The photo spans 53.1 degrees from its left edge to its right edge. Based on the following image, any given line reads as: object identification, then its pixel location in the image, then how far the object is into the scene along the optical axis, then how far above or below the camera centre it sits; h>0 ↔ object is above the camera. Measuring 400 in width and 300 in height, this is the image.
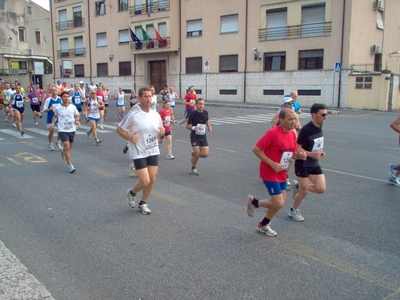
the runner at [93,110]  12.91 -0.69
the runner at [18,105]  14.93 -0.66
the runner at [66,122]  8.71 -0.74
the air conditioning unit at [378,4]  29.42 +6.33
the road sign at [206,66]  30.65 +1.80
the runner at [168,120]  10.17 -0.78
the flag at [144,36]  37.28 +4.92
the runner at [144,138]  5.64 -0.68
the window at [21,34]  58.28 +7.86
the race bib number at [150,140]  5.70 -0.72
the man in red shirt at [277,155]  4.73 -0.77
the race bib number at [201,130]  8.57 -0.86
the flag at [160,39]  36.62 +4.57
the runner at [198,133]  8.55 -0.92
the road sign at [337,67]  24.10 +1.42
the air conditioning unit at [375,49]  30.23 +3.13
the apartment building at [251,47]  27.89 +3.55
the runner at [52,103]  11.23 -0.41
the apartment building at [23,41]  55.94 +6.96
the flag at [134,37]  37.94 +4.89
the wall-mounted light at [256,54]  32.00 +2.85
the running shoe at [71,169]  8.58 -1.70
